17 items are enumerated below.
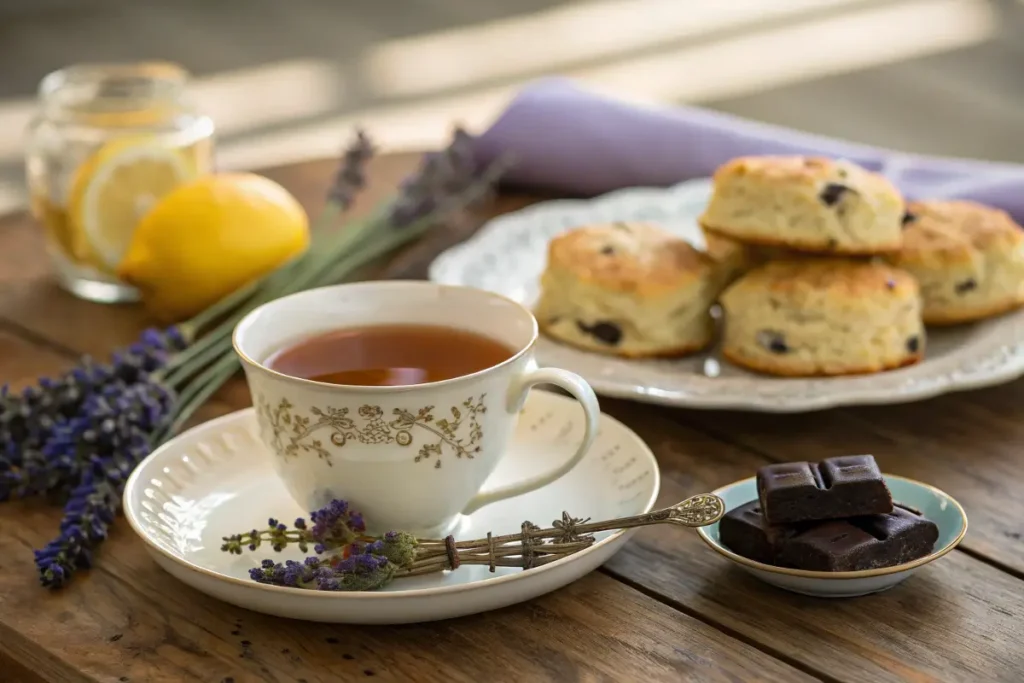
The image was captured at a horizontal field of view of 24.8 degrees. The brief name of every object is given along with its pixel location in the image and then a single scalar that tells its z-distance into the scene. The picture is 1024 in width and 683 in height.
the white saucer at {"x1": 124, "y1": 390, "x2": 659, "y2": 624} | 0.79
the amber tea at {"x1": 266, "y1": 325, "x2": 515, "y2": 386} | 0.84
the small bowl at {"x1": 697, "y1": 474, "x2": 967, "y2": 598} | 0.81
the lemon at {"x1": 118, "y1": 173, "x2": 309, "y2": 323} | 1.04
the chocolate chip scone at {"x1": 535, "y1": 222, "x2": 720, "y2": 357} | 0.98
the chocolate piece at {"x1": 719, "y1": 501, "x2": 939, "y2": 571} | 0.80
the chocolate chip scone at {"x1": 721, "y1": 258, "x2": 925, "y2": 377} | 0.96
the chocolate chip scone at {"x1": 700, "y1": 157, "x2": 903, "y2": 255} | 0.98
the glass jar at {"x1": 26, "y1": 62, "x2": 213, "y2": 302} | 1.07
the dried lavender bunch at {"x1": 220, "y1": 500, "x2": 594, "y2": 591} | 0.80
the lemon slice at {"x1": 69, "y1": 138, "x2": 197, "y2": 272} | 1.07
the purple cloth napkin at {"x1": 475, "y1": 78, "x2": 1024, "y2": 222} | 1.19
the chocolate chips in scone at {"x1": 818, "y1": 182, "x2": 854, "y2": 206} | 0.98
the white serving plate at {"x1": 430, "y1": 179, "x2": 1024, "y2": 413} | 0.92
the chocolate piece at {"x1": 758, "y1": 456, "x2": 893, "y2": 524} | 0.81
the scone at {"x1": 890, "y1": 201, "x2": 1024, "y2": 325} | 1.00
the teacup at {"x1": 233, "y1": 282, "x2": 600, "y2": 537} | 0.81
